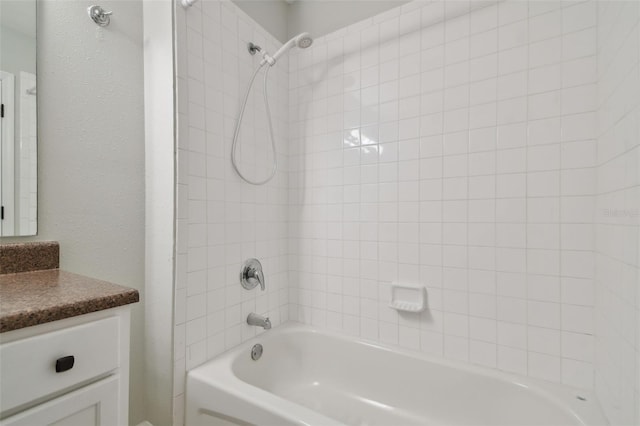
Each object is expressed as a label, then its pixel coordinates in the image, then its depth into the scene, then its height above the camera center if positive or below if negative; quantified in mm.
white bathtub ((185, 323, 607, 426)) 1053 -770
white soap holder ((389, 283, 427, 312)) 1425 -419
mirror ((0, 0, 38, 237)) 953 +308
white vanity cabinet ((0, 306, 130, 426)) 569 -344
